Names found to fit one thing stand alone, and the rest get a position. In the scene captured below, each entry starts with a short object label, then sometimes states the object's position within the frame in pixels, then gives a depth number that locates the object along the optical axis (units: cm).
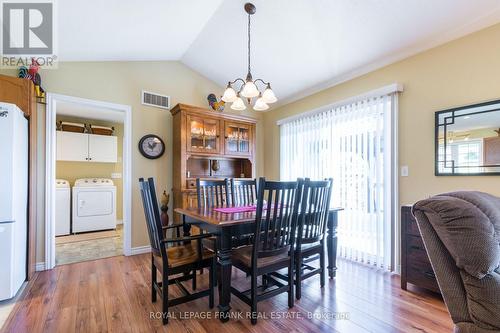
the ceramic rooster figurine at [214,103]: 402
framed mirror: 203
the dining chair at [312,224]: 203
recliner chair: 97
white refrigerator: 204
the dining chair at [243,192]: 283
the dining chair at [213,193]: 265
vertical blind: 275
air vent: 357
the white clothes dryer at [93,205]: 459
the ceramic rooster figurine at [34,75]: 266
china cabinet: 351
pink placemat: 222
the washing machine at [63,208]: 441
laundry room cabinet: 468
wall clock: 351
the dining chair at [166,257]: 177
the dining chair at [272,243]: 179
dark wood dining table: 180
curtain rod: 265
